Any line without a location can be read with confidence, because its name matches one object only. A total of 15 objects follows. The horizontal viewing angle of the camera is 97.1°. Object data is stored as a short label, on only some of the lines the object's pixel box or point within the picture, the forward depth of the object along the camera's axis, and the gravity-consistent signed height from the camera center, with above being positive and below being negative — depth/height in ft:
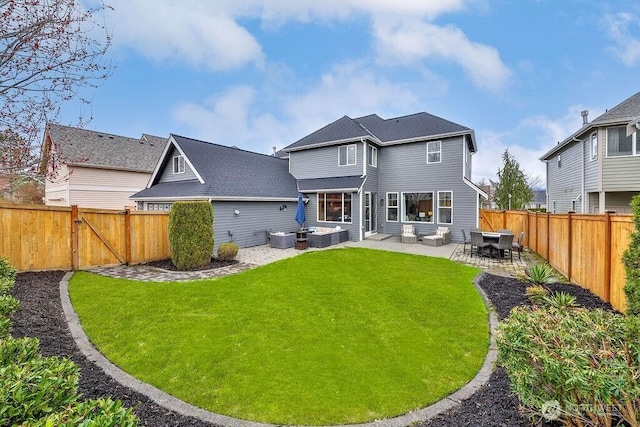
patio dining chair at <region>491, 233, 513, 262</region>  36.32 -4.63
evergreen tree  78.43 +5.39
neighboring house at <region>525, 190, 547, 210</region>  176.70 +5.80
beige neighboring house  67.00 +9.33
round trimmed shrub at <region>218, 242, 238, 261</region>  37.45 -5.75
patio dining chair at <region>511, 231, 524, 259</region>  37.86 -5.30
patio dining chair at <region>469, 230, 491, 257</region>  38.22 -4.70
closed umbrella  52.16 -1.10
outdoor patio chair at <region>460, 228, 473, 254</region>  43.01 -5.98
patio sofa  47.96 -4.97
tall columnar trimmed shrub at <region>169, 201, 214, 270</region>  32.96 -3.08
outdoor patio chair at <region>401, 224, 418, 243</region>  51.19 -4.98
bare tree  13.88 +8.05
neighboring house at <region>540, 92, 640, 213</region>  40.91 +6.72
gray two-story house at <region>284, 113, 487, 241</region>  51.24 +6.31
